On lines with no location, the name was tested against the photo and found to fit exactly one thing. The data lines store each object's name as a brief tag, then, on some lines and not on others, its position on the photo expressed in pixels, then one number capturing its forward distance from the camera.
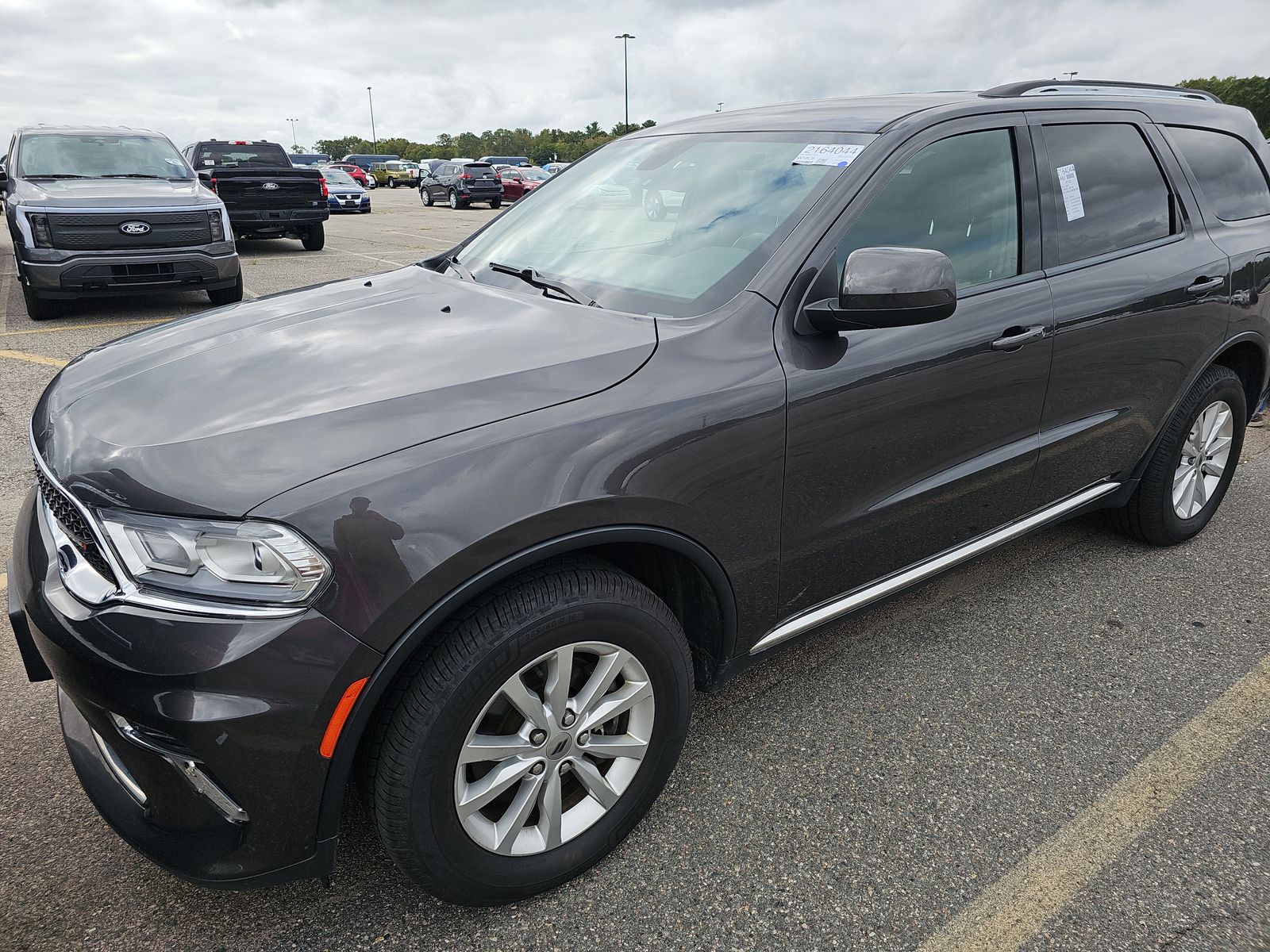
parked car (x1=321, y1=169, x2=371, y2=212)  24.27
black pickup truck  12.50
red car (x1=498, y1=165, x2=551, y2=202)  27.94
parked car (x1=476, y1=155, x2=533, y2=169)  44.53
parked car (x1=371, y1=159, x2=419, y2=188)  49.91
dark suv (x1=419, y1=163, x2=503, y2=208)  26.95
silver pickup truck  7.35
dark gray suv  1.57
